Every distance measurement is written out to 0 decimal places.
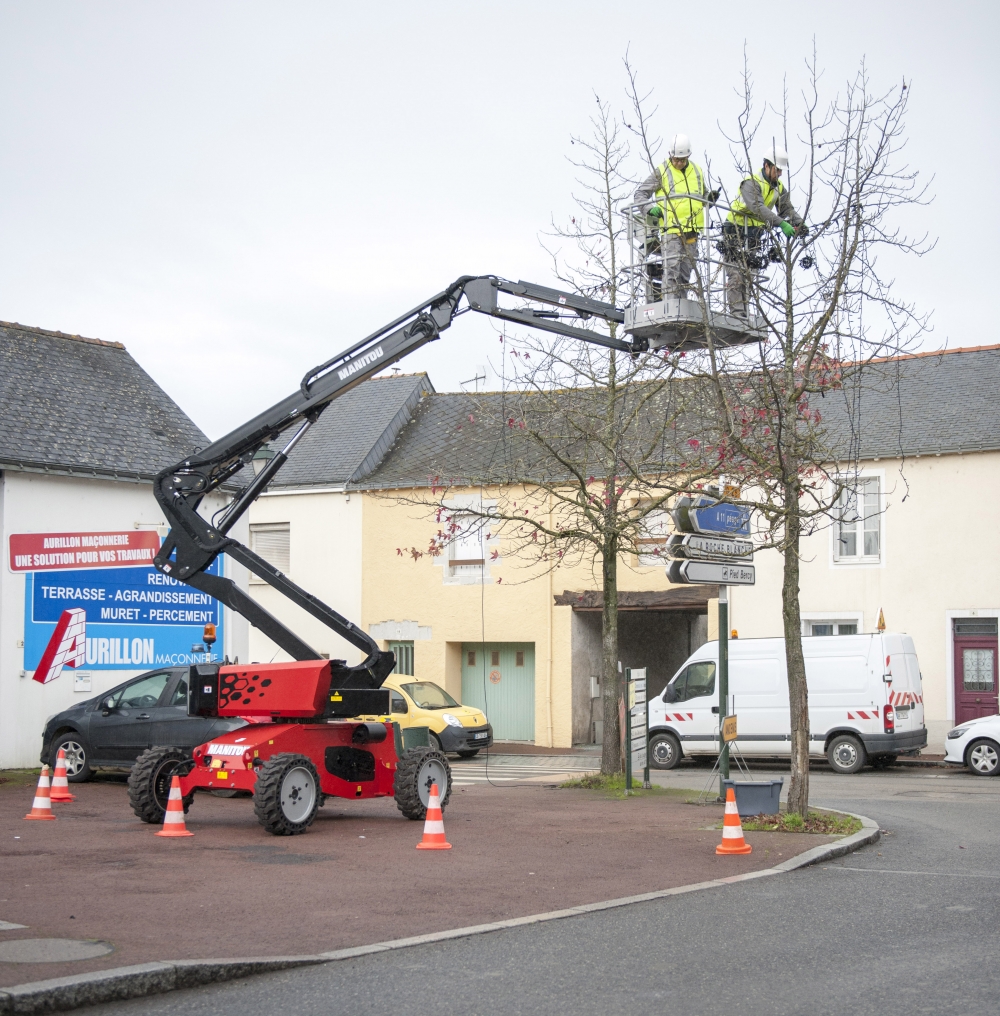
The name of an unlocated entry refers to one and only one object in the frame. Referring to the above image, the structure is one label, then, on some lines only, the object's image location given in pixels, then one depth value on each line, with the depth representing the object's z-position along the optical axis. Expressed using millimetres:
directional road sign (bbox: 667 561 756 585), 12969
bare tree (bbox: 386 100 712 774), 16672
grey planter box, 12586
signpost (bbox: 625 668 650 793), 16156
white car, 19828
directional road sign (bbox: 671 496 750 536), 13266
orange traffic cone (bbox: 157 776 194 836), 11945
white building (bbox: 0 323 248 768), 18797
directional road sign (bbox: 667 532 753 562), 13164
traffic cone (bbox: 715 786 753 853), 10703
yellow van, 23531
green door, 28906
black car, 16438
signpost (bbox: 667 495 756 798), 13156
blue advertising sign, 19047
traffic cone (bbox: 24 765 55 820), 13399
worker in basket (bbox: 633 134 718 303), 11430
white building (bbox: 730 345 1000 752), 24344
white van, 20594
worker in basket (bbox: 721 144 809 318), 11859
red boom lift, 12211
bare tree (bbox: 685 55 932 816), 12172
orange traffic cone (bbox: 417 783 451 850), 11016
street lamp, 16489
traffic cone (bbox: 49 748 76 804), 14625
